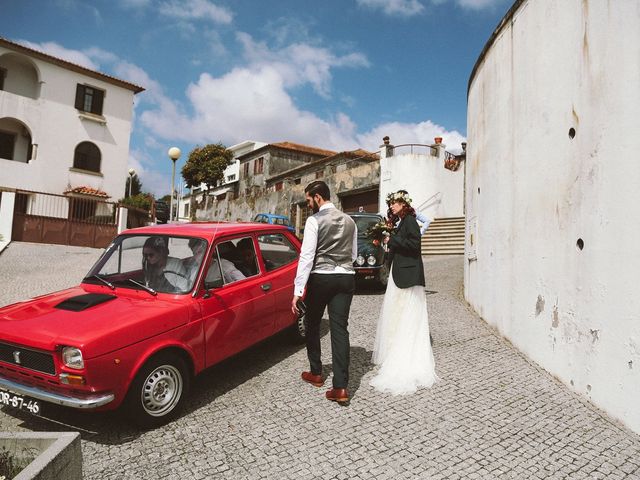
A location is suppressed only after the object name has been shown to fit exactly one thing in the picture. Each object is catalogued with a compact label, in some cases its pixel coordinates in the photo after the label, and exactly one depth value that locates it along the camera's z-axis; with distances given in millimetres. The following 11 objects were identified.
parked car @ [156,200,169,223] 23281
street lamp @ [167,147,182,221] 15831
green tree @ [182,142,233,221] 44688
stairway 17797
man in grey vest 3824
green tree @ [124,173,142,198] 58059
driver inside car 3908
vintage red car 2982
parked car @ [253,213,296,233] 24453
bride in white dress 4383
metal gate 15266
